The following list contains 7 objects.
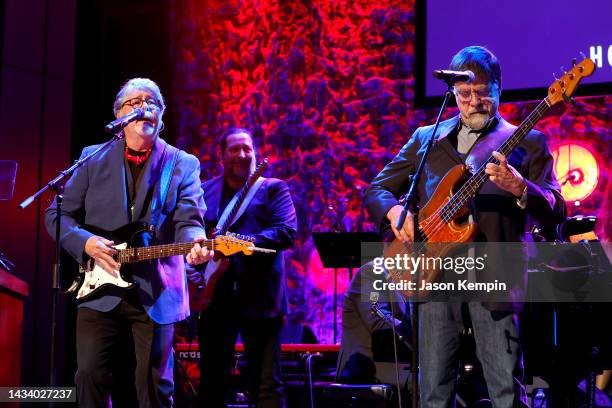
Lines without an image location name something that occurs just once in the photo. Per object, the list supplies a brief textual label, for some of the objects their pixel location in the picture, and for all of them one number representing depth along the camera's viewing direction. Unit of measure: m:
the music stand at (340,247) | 6.46
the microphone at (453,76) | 3.65
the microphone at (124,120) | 4.14
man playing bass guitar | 3.49
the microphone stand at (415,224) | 3.43
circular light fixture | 7.18
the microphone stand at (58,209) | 4.21
